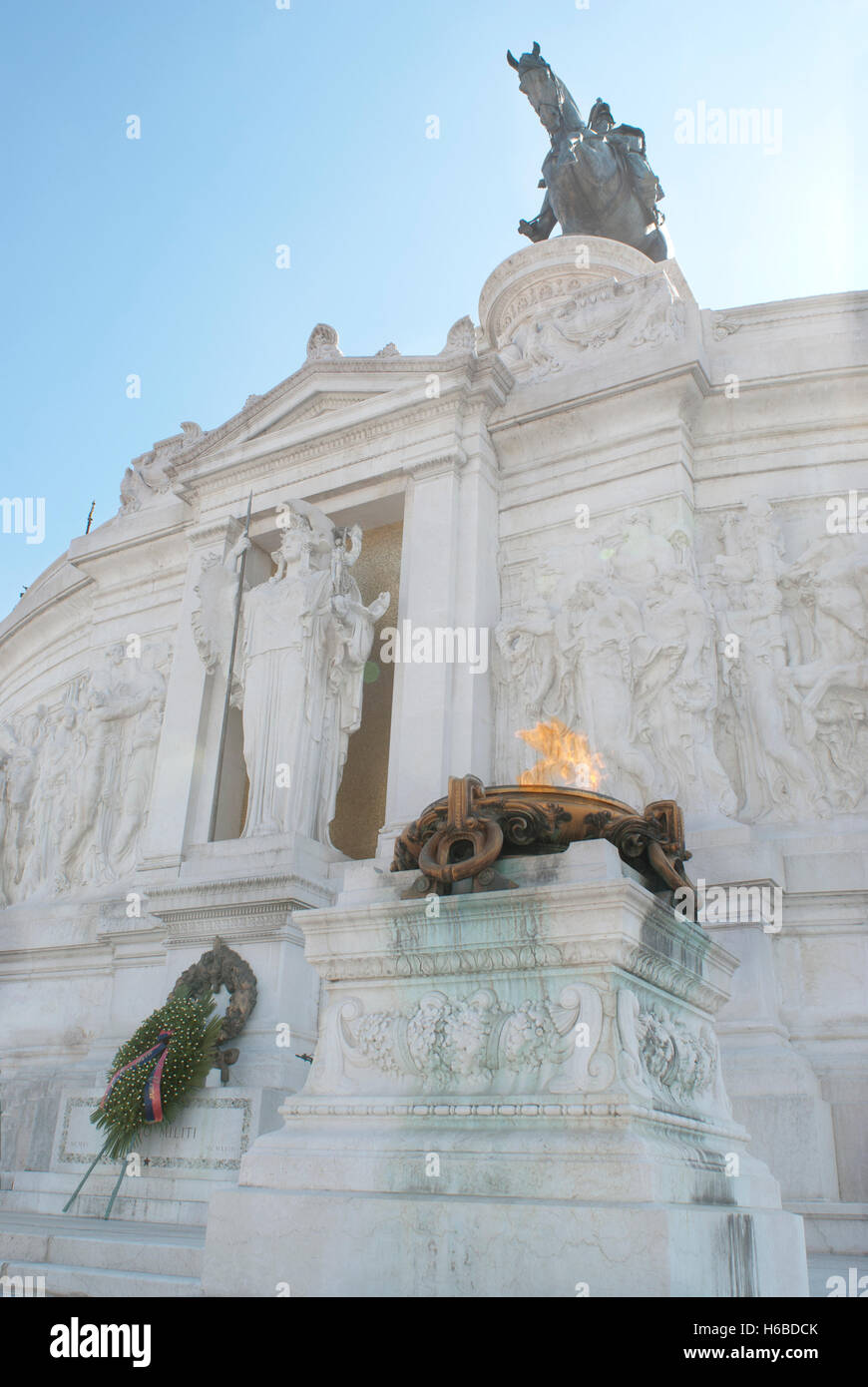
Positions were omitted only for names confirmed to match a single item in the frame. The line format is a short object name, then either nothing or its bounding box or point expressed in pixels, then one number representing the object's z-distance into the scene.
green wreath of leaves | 9.43
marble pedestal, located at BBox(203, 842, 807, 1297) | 4.33
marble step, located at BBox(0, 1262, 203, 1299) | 5.42
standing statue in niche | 12.70
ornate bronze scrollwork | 5.41
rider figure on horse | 20.53
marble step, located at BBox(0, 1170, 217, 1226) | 8.98
